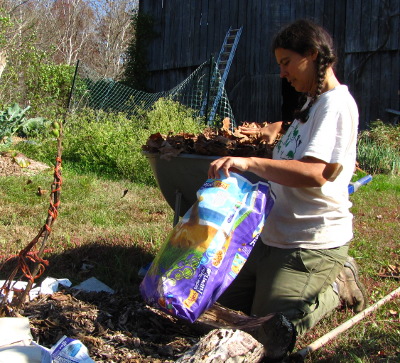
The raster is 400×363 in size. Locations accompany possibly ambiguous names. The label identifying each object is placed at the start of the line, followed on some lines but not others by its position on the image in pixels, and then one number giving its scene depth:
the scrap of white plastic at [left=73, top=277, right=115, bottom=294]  2.94
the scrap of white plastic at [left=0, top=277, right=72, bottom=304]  2.66
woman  2.19
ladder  12.09
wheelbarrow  2.78
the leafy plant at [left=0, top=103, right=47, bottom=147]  7.85
